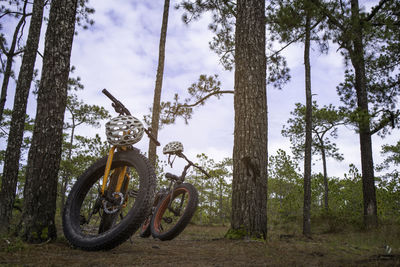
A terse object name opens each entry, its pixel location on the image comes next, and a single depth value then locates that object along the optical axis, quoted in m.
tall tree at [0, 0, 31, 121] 11.88
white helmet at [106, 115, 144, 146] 3.34
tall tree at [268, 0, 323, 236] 8.36
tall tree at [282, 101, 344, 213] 20.78
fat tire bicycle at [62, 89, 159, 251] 3.05
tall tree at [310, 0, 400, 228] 8.00
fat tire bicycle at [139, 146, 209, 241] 5.17
